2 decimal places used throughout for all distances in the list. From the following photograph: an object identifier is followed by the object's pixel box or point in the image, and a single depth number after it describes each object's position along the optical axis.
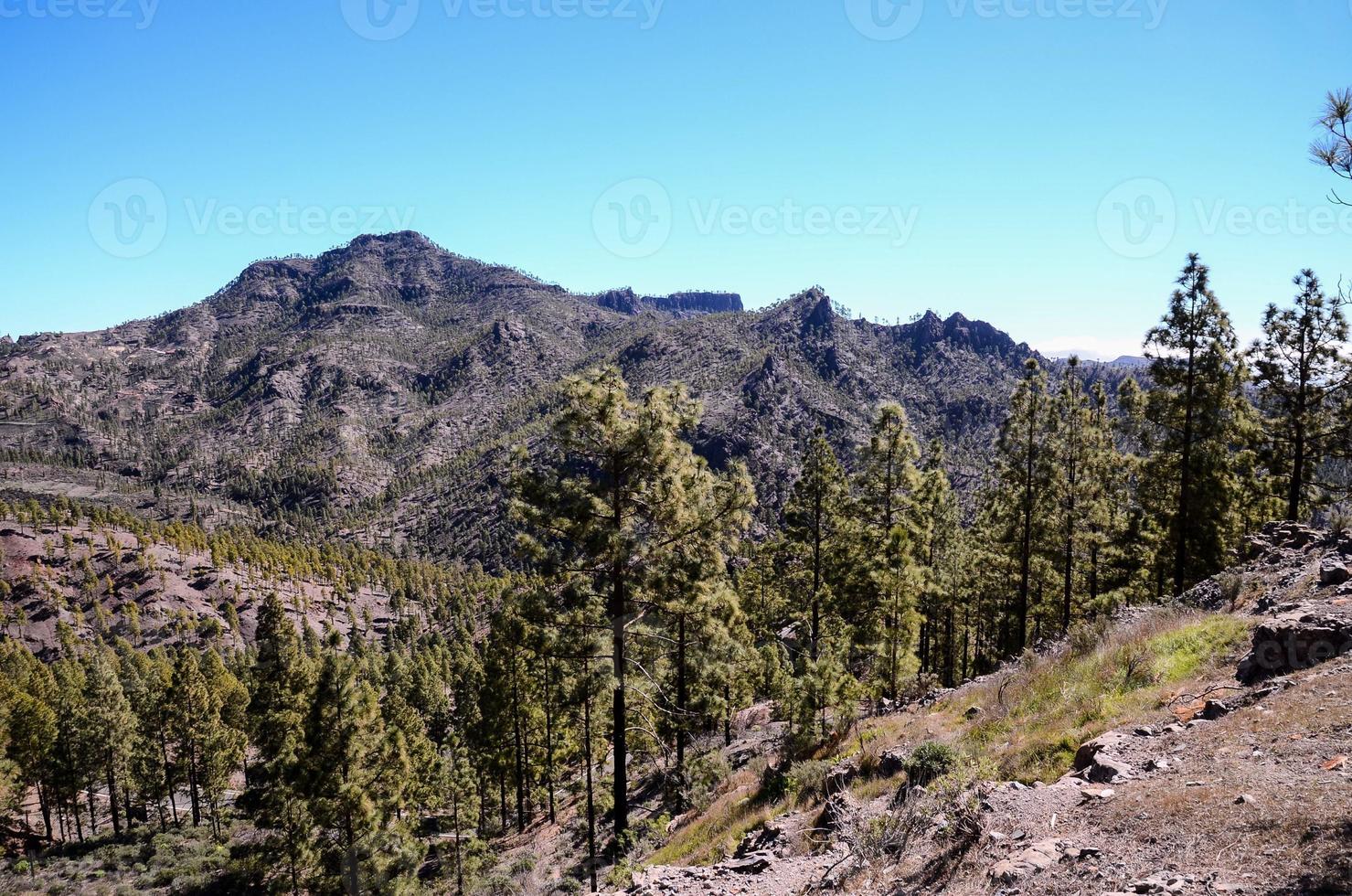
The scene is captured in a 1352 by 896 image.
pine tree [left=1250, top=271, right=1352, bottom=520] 20.17
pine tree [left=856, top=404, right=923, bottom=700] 21.69
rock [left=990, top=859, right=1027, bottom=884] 5.28
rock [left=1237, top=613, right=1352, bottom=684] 7.78
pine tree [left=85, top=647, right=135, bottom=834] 45.84
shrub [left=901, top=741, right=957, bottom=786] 8.12
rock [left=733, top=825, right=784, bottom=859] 8.76
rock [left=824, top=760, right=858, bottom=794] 10.26
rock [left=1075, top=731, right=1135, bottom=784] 6.66
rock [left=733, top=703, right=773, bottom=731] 29.41
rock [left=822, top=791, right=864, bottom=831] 8.06
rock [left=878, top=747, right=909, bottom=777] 10.06
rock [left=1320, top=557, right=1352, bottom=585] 10.54
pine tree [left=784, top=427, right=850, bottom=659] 23.31
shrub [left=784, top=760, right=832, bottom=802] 11.28
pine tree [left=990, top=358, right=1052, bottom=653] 23.30
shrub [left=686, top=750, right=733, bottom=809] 16.72
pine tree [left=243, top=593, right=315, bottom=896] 27.06
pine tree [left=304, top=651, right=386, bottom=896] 21.53
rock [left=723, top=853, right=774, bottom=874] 8.05
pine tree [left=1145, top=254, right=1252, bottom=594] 20.08
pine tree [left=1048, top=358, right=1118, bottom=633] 23.95
